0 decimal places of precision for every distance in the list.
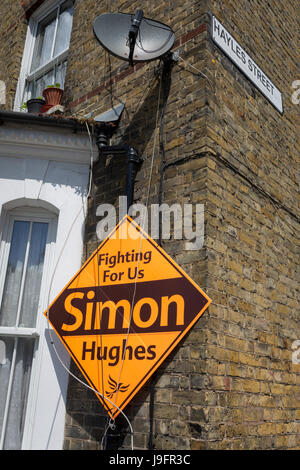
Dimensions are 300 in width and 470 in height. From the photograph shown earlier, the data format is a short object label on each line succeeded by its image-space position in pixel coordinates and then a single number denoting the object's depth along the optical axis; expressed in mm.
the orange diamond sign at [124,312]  3361
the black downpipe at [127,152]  4094
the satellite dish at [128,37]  4055
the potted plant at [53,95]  5422
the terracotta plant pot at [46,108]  5375
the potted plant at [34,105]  5199
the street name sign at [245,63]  4410
